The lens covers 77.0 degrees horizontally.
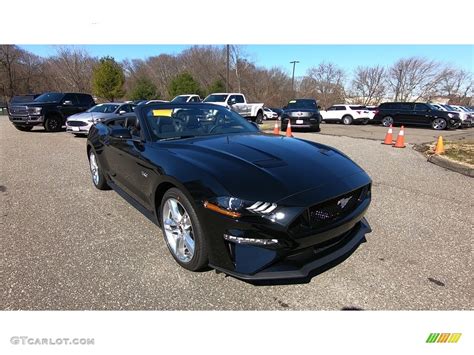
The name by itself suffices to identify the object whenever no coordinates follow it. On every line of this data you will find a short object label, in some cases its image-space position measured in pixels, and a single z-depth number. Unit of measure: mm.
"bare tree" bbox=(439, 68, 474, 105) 62125
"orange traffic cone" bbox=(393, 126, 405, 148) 9867
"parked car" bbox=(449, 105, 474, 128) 18823
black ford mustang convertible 2055
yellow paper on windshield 3439
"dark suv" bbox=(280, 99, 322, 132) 14130
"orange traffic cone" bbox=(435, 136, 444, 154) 8258
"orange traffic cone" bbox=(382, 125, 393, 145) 10565
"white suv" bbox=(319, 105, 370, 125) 21828
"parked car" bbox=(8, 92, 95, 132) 13289
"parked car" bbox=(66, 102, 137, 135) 11688
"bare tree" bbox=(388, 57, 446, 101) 58125
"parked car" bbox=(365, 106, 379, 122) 21375
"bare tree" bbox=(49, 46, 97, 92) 37900
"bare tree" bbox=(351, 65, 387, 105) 61438
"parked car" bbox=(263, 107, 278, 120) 29305
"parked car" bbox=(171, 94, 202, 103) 18906
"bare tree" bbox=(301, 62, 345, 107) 60469
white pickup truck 17234
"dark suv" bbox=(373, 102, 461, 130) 18109
